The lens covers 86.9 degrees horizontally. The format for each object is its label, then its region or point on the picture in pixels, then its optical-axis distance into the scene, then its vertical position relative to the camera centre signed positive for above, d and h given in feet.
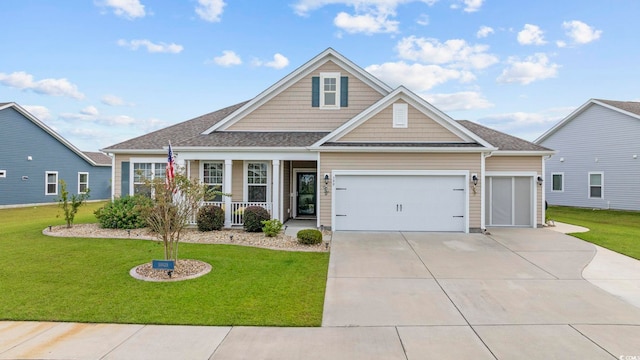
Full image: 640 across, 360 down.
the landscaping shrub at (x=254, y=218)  40.29 -4.38
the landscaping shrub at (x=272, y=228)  37.06 -5.06
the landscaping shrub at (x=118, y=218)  41.39 -4.55
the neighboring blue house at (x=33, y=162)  71.61 +4.56
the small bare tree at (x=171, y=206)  24.39 -1.83
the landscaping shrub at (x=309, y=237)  33.37 -5.44
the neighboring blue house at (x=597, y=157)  64.95 +5.43
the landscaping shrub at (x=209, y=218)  40.60 -4.48
